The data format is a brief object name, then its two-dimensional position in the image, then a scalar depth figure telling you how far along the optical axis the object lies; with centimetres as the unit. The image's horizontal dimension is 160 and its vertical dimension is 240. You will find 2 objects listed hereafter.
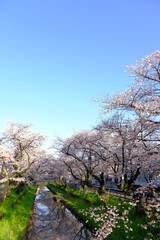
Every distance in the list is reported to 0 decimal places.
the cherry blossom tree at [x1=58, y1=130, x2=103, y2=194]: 2667
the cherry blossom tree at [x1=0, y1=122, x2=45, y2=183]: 2630
